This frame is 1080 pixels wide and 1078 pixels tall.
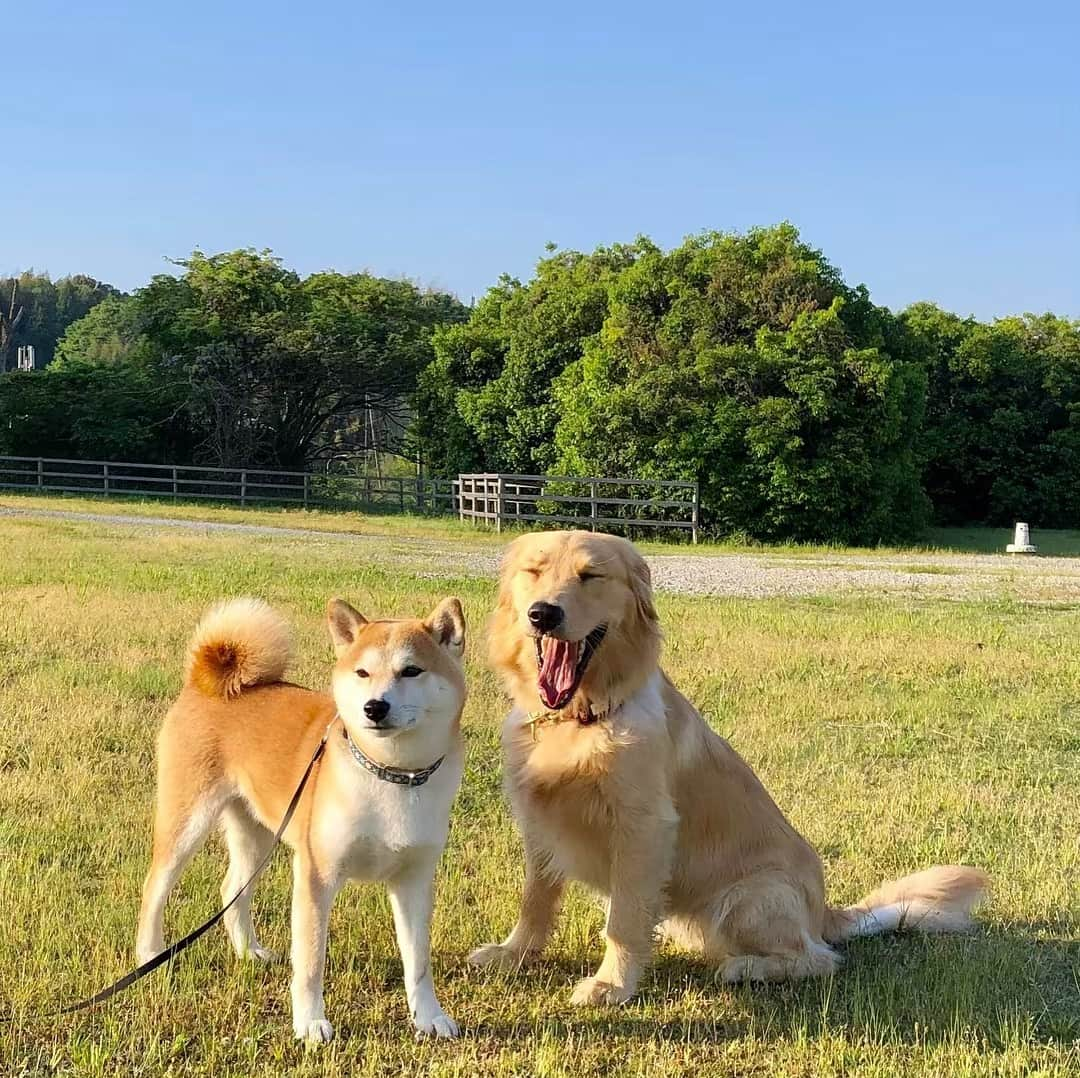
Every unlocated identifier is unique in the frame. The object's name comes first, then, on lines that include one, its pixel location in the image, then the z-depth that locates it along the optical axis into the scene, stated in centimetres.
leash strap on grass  314
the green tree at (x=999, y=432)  3653
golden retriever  365
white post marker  2475
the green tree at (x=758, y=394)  2523
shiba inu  320
